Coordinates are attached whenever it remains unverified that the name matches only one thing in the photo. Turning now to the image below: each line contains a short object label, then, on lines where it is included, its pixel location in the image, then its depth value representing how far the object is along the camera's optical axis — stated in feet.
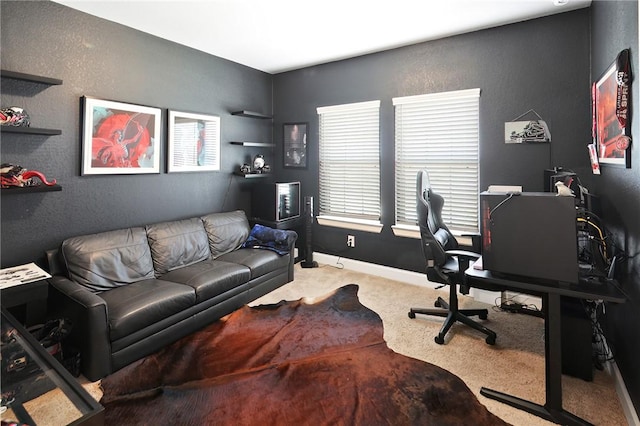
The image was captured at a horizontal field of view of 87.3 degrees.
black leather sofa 7.38
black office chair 8.72
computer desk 5.85
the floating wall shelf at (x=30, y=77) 8.04
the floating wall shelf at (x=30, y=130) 8.00
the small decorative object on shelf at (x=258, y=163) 15.19
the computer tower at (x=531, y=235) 5.69
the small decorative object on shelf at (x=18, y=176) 8.04
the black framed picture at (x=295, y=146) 15.70
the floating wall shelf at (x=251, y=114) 14.37
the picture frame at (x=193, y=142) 12.21
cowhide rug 6.15
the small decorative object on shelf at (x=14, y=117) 8.00
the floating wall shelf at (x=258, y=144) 14.51
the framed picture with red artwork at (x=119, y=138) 9.90
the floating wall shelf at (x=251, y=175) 14.74
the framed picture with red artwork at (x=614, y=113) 6.18
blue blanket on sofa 12.88
